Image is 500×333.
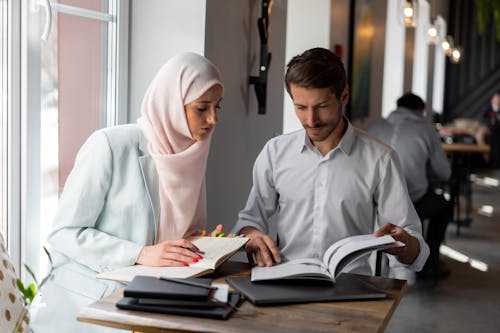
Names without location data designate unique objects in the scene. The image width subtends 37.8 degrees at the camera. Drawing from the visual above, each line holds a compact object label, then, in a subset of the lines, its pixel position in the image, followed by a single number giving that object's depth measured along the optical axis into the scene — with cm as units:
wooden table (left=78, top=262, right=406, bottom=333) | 165
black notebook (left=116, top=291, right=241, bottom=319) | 169
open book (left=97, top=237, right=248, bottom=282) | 193
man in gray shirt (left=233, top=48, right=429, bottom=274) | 236
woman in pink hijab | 211
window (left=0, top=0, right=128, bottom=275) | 247
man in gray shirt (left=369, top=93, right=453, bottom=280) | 557
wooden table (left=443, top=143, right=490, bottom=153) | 838
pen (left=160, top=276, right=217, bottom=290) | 178
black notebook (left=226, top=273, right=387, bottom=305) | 183
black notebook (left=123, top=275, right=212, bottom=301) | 171
